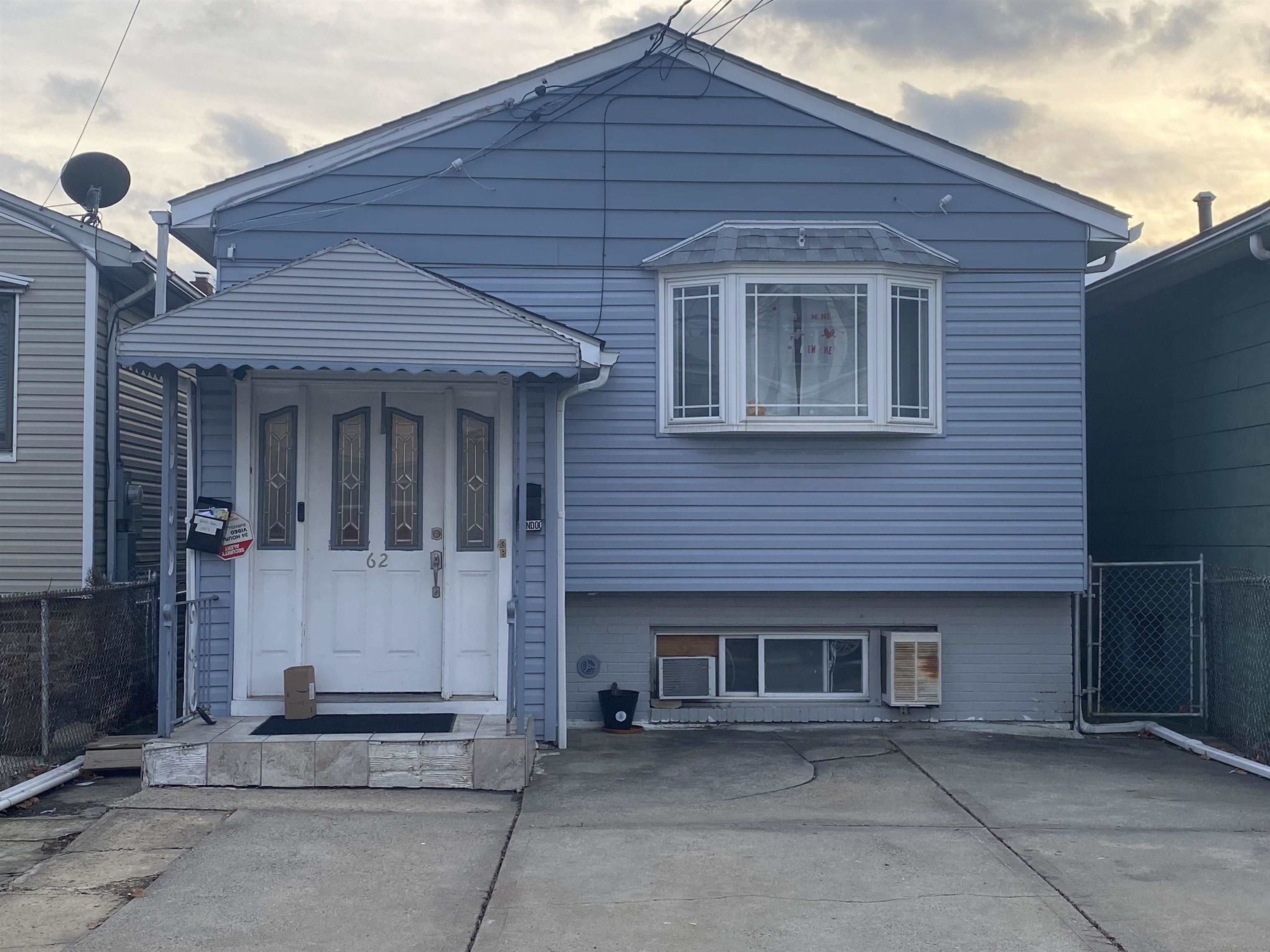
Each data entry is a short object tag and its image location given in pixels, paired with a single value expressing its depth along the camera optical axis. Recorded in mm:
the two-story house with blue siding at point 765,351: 8820
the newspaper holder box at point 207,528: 7852
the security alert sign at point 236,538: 7906
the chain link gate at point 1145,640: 9320
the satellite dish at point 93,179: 10508
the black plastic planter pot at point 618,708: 8742
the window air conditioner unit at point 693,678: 9156
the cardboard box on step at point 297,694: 7613
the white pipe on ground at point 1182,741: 7672
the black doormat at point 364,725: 7293
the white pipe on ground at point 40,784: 6527
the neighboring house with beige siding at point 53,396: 9516
